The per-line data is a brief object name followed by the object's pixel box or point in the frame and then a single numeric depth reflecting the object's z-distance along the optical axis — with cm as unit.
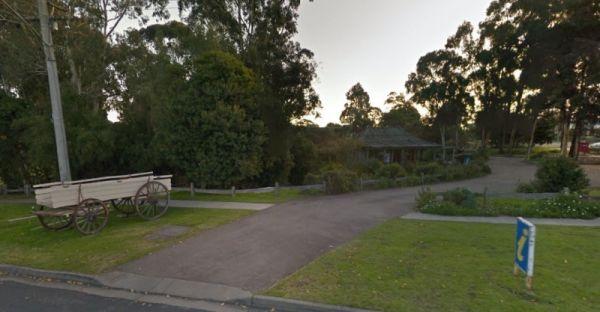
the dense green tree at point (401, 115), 4628
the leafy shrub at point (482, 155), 2698
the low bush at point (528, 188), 1271
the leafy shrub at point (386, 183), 1525
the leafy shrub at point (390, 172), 1692
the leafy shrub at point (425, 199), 1067
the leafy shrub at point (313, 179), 1624
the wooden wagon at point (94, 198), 777
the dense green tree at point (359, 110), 4931
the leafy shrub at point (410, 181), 1608
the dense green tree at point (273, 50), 1695
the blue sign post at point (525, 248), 442
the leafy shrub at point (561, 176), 1203
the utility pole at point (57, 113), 922
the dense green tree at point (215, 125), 1327
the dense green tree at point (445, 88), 3035
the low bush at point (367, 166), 2159
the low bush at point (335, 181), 1359
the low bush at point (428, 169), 1935
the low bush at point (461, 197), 1014
